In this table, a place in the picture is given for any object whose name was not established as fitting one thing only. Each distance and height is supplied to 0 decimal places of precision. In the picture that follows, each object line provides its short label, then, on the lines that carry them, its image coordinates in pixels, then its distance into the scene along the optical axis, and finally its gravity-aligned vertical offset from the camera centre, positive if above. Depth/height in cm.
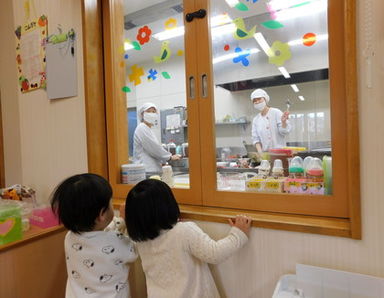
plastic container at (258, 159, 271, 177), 119 -12
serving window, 93 +19
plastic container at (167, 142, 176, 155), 146 -2
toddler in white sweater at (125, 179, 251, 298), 95 -34
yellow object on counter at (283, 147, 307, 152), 116 -4
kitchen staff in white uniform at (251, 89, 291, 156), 122 +7
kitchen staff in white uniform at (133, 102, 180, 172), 155 +1
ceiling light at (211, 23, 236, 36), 122 +50
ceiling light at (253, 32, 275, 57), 117 +43
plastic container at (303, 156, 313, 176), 109 -9
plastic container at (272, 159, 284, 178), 116 -12
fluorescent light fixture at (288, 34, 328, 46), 114 +41
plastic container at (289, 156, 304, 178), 110 -11
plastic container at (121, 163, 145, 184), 148 -15
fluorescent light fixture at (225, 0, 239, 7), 121 +62
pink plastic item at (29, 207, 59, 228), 139 -35
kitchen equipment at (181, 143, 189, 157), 131 -2
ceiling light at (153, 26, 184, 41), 131 +55
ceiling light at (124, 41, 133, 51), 152 +56
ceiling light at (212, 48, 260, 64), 122 +40
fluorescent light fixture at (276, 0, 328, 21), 101 +52
